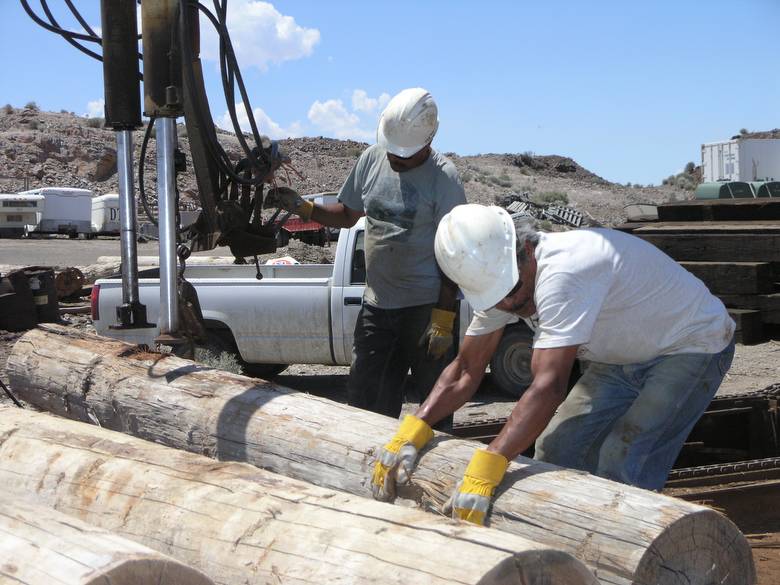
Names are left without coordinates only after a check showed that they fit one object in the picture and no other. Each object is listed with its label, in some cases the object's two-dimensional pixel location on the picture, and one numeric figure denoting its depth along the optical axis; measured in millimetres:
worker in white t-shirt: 3273
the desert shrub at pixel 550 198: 40722
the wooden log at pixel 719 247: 10055
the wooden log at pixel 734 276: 9797
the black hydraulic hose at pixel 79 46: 5180
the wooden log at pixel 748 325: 9641
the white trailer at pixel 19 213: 31266
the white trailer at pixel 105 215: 32531
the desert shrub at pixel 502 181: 46500
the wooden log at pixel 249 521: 2559
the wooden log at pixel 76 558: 2309
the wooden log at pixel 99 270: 15555
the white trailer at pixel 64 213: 32219
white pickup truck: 8430
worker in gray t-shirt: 5016
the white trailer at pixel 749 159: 24547
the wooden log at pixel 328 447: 2959
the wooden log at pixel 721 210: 10906
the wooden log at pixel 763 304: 9789
